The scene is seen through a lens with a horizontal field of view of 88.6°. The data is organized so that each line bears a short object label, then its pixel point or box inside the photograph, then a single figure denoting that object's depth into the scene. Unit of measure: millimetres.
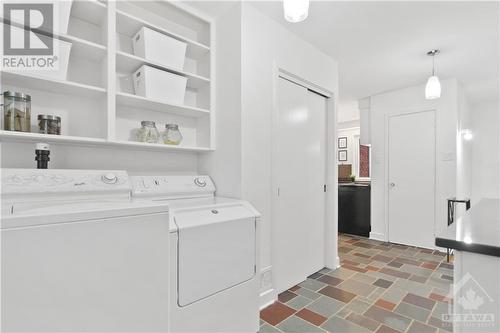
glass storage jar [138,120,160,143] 1884
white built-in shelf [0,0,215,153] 1556
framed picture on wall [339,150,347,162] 6094
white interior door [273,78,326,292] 2340
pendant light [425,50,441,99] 2629
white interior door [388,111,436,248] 3662
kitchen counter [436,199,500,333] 832
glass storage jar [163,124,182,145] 2010
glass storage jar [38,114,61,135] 1498
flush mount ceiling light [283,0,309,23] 1518
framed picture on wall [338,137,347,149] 6160
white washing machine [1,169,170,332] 928
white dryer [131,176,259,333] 1363
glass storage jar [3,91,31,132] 1374
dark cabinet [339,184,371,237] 4312
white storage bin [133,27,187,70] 1806
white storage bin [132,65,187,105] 1811
